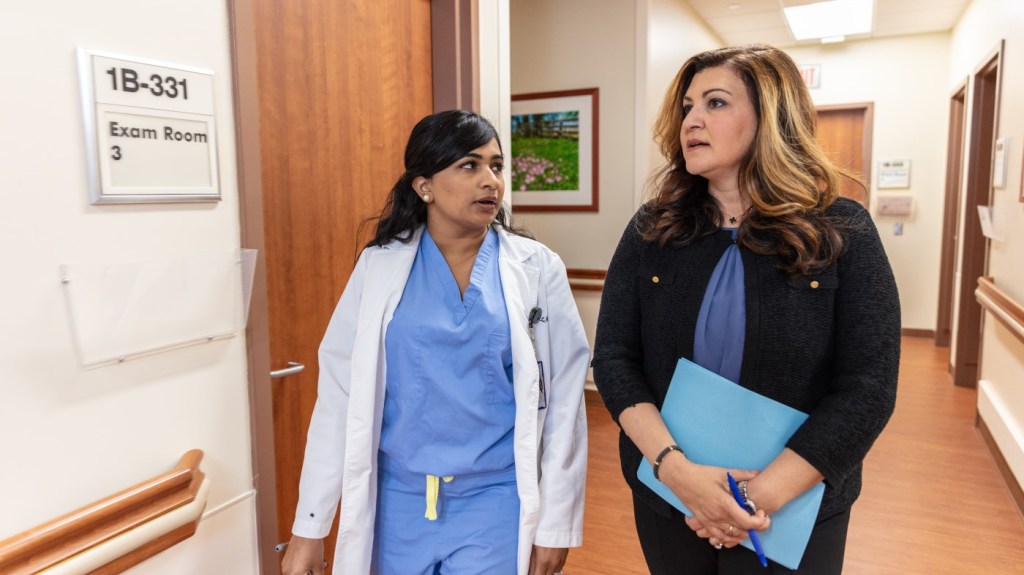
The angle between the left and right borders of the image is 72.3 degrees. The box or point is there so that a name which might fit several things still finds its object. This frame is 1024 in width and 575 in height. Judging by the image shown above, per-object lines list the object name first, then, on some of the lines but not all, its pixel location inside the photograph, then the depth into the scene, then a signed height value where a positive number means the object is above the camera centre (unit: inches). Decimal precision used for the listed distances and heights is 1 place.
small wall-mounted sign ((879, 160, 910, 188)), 254.5 +11.1
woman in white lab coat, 55.0 -15.2
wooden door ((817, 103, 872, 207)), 259.9 +27.2
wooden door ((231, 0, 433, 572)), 64.1 +4.9
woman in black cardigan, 45.9 -7.1
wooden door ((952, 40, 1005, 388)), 190.1 -7.2
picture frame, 177.3 +14.4
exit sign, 265.7 +49.2
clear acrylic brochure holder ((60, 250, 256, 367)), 46.9 -6.9
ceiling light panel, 207.0 +58.6
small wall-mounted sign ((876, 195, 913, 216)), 255.0 -0.2
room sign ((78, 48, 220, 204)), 47.5 +5.8
